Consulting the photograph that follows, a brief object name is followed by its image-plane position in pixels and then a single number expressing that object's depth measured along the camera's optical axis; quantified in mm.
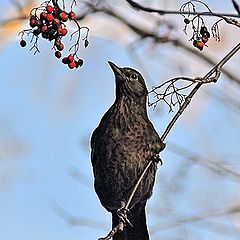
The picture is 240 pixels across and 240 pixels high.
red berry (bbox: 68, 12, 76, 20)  5352
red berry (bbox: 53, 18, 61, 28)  5276
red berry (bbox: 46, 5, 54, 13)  5289
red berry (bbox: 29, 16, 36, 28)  5418
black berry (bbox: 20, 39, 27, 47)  5731
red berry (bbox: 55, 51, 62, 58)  5403
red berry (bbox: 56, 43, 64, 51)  5329
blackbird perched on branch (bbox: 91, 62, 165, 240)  7672
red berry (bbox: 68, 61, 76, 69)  5842
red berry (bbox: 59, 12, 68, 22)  5265
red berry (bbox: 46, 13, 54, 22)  5285
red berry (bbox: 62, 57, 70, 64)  5895
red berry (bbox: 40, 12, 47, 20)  5309
